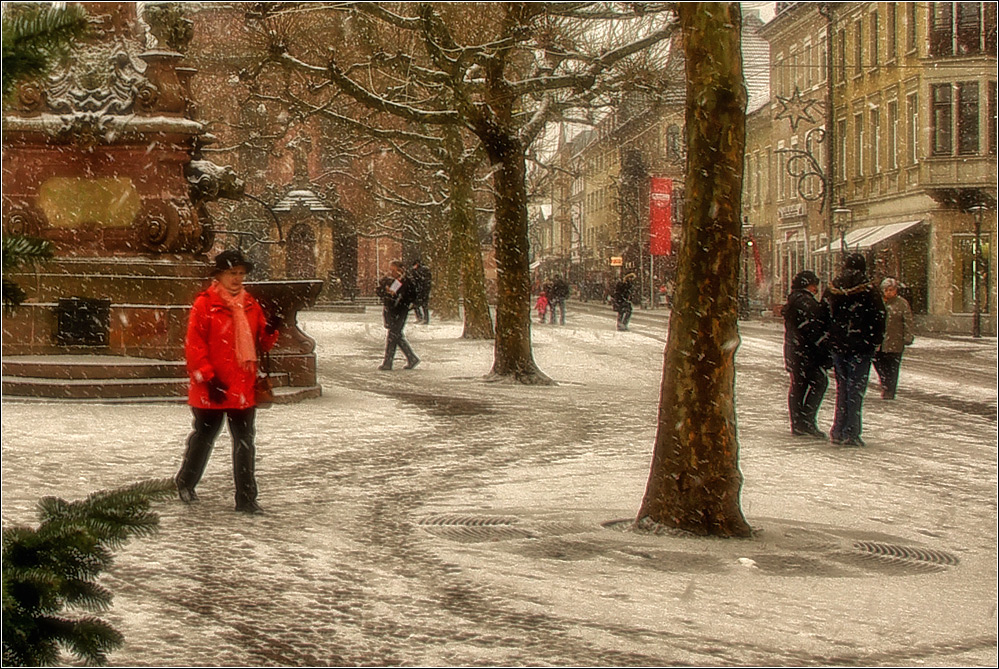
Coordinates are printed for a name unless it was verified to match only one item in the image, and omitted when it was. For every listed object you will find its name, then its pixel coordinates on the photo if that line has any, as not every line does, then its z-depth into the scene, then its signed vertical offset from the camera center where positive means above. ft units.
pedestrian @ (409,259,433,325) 131.87 -0.05
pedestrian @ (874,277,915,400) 64.18 -2.62
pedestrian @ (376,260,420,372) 78.89 -1.39
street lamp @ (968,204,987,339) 132.55 +0.41
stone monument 58.85 +3.68
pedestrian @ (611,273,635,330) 141.59 -1.72
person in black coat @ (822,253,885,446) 46.01 -1.75
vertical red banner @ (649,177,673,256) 182.33 +7.82
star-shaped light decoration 179.63 +19.67
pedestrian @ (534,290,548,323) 170.30 -2.84
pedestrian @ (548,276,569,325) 160.97 -1.59
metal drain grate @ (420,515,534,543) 28.71 -4.58
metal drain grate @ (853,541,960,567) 27.32 -4.80
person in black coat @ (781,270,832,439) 47.57 -2.24
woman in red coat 31.09 -1.74
